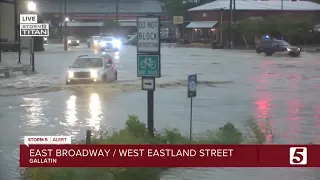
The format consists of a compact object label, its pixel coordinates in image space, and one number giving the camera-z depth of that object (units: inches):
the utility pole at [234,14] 3441.9
